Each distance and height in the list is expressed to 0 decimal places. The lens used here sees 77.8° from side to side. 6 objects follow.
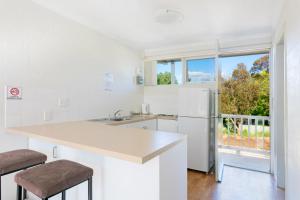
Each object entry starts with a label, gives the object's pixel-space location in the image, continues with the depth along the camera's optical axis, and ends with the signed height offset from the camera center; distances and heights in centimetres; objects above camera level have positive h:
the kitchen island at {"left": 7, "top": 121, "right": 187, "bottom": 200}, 124 -48
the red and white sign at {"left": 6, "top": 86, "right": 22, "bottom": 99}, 201 +8
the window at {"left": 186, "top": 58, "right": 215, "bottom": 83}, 361 +59
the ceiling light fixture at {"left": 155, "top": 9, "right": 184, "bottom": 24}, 220 +101
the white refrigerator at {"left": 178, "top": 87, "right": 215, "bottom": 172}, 316 -43
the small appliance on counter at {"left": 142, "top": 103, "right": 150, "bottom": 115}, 422 -21
